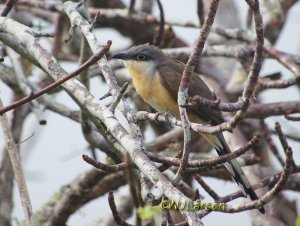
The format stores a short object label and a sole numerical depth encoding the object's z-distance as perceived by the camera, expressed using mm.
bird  9156
